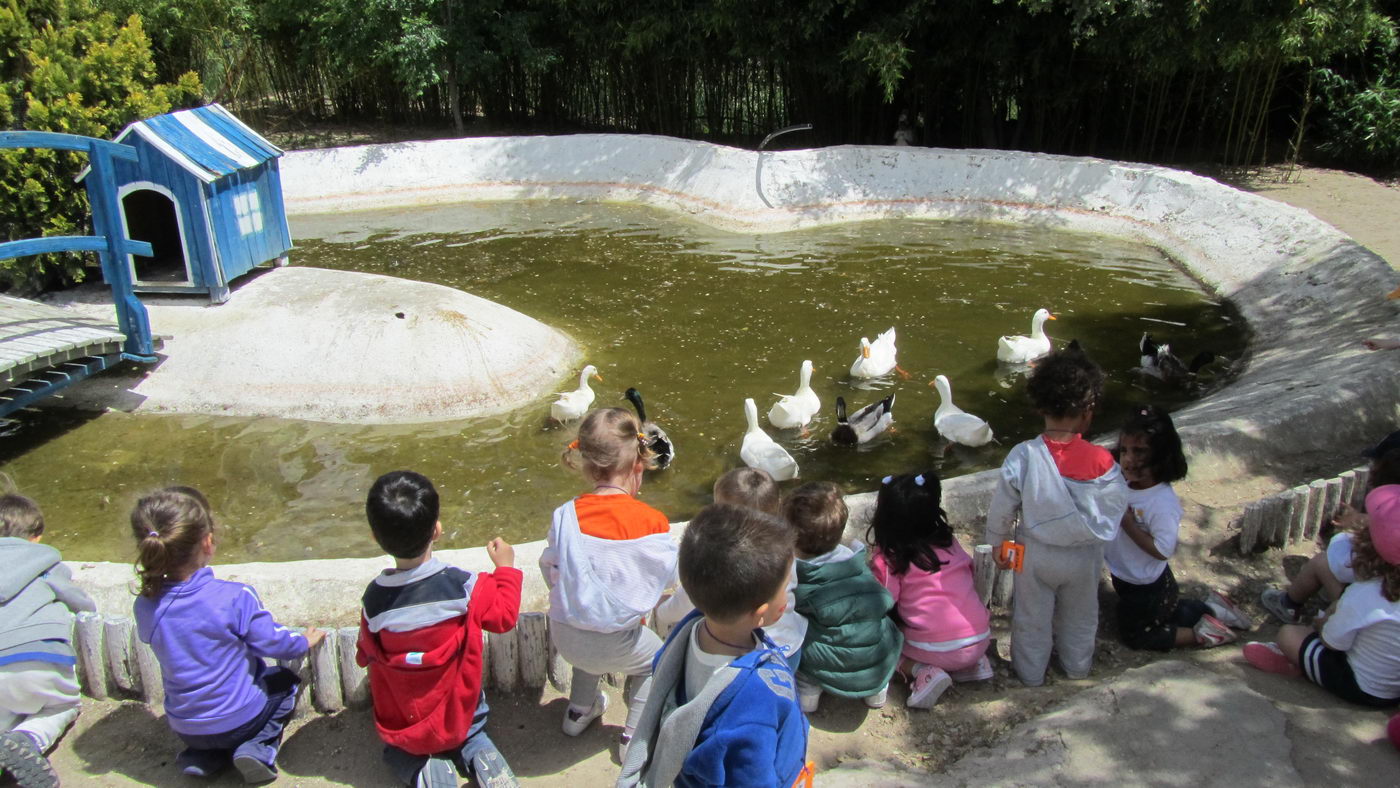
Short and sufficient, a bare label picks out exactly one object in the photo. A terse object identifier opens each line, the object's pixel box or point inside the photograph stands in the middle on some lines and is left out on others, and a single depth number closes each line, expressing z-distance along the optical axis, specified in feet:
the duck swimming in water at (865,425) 22.63
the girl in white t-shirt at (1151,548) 13.24
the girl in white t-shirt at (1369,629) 11.29
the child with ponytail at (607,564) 11.18
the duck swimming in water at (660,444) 21.39
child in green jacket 11.82
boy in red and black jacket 10.64
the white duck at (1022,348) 26.66
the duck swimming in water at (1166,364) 25.25
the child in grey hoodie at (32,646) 11.20
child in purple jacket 10.79
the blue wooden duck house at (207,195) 26.25
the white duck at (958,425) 22.12
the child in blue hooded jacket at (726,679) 7.52
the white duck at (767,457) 20.71
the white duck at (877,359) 25.76
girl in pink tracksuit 12.41
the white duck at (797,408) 23.31
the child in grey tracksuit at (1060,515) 12.23
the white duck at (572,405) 23.48
